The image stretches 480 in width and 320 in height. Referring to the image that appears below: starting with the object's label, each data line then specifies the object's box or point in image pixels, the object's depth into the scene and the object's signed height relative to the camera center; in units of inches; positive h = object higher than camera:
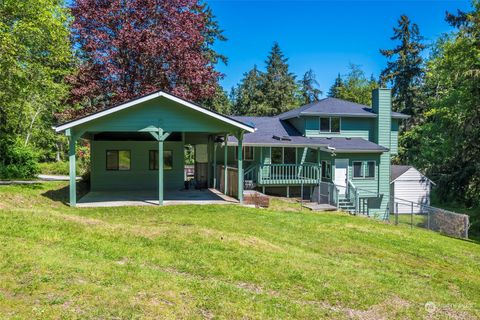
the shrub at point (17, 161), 845.2 -15.4
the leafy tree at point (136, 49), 816.9 +237.2
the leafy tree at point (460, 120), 890.7 +99.0
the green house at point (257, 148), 528.4 +16.1
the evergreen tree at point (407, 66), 1605.6 +406.8
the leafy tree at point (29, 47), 568.1 +179.1
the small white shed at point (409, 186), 971.9 -78.1
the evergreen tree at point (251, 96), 1708.9 +289.3
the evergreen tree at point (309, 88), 2144.4 +399.0
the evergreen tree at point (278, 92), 1732.3 +302.0
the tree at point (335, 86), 2240.4 +440.8
